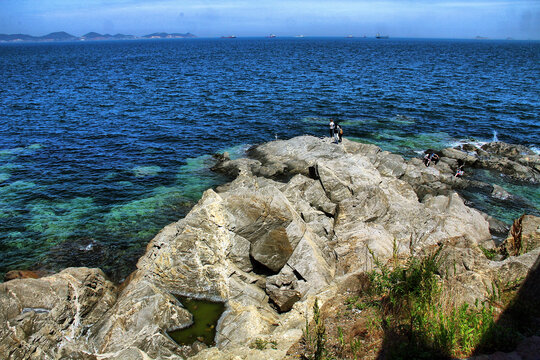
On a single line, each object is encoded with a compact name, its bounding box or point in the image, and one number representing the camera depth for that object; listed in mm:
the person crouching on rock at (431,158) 30611
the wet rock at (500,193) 26552
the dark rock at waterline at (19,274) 16906
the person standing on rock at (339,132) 30717
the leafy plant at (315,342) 8664
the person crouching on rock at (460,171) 29469
